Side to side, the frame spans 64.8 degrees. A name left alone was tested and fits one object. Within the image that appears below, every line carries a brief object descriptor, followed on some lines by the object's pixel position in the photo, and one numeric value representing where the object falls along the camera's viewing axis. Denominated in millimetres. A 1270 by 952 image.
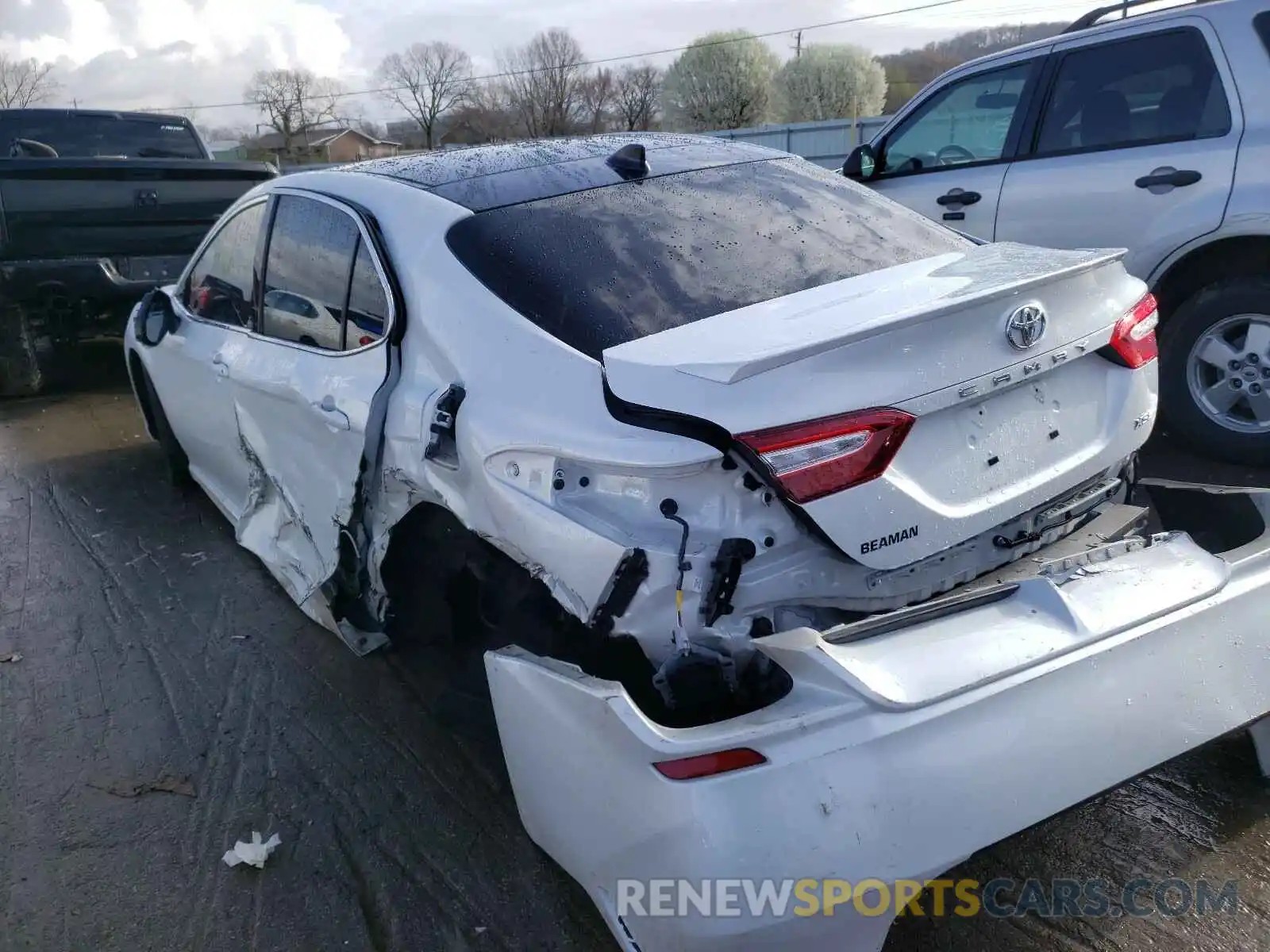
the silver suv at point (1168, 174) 4512
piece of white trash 2699
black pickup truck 7172
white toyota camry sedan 1867
